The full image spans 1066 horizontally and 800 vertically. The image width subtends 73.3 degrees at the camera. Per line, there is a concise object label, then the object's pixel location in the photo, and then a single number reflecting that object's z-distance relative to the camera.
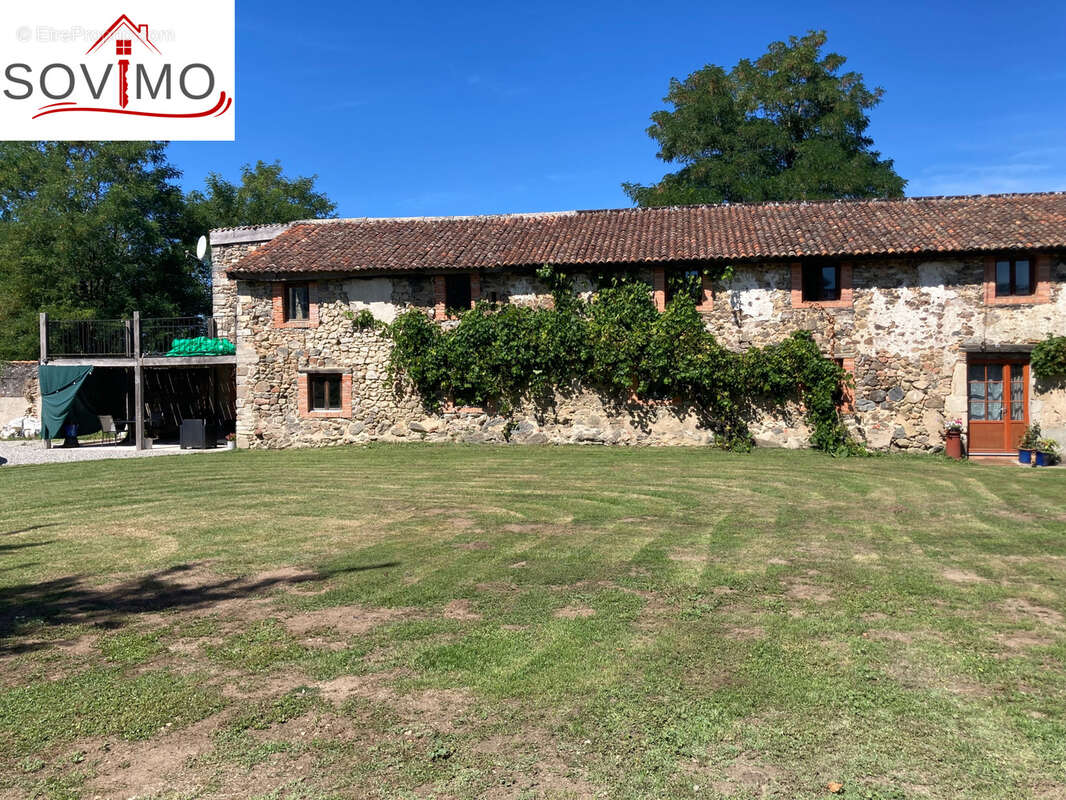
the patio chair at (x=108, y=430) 24.96
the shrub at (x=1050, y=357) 15.91
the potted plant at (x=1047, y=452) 15.69
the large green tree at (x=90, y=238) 32.91
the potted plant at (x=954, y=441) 16.55
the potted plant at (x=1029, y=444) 15.95
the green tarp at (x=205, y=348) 21.59
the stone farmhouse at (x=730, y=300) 16.61
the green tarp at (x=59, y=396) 22.08
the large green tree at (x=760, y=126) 32.88
